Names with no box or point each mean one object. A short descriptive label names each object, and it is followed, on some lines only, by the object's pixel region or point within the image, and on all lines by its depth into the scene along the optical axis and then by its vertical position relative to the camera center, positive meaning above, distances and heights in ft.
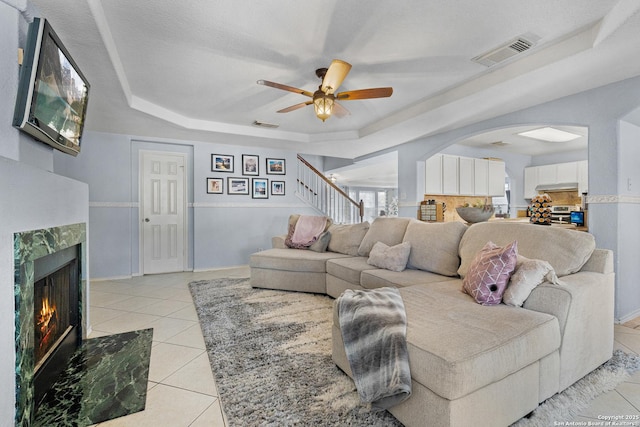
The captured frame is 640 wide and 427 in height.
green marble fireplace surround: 4.37 -1.55
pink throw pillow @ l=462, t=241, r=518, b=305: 5.93 -1.28
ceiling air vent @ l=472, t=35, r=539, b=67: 7.82 +4.49
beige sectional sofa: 4.10 -1.88
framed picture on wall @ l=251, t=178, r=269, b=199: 18.62 +1.49
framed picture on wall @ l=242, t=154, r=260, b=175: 18.25 +2.89
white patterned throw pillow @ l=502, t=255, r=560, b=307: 5.71 -1.30
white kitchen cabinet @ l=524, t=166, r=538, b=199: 20.56 +2.17
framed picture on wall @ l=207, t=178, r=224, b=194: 17.38 +1.54
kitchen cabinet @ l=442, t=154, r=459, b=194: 17.74 +2.29
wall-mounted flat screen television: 4.96 +2.29
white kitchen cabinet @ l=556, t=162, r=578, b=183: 18.86 +2.60
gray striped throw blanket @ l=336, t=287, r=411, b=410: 4.42 -2.18
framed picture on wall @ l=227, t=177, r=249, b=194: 17.97 +1.59
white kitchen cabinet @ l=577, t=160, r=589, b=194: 18.47 +2.34
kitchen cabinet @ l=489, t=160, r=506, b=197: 19.13 +2.23
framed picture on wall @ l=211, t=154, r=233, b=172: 17.43 +2.88
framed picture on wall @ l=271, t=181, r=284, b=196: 19.19 +1.53
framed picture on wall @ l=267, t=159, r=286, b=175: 18.97 +2.89
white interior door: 16.10 +0.03
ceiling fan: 8.23 +3.60
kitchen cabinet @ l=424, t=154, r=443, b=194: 17.25 +2.18
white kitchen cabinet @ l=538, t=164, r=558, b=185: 19.57 +2.54
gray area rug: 4.85 -3.27
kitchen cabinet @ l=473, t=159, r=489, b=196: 18.69 +2.23
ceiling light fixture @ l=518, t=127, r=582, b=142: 14.99 +4.07
